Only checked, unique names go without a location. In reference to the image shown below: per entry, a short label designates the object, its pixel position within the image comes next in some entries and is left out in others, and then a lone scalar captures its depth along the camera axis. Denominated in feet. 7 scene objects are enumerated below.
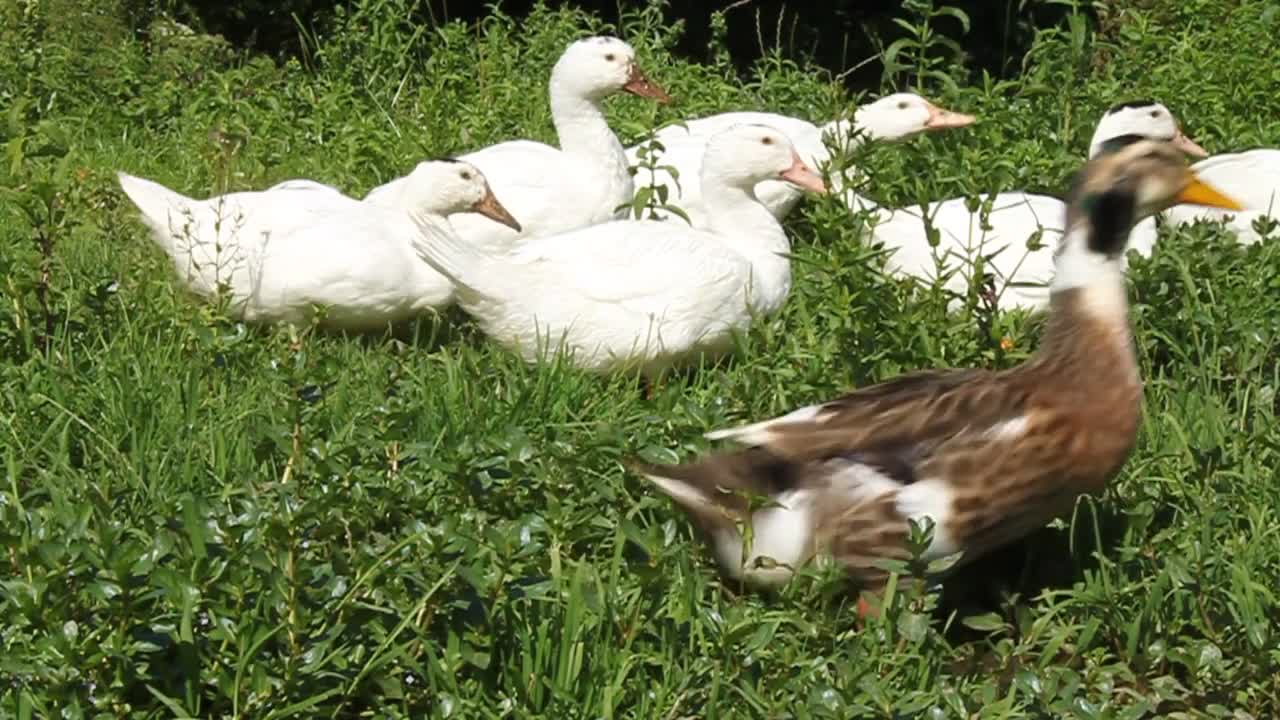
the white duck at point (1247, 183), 20.61
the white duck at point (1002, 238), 19.07
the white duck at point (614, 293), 17.71
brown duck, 13.07
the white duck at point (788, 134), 21.95
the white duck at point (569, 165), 21.03
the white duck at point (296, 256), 18.43
